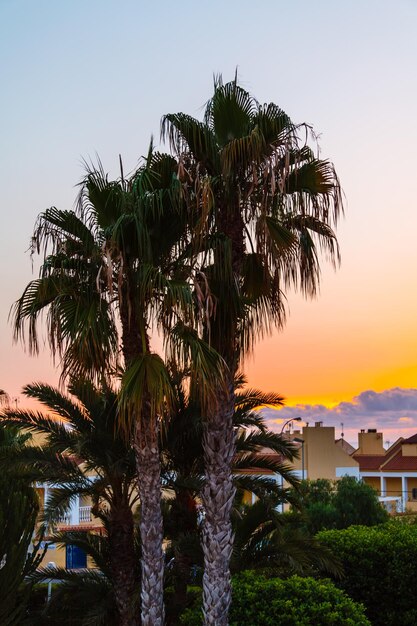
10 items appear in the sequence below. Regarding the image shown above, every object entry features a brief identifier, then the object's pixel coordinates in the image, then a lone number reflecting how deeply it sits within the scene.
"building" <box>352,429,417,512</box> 57.81
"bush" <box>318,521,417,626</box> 16.50
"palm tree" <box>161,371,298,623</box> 16.80
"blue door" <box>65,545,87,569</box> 42.18
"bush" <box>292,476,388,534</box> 32.62
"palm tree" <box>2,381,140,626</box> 16.58
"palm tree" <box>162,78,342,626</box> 12.87
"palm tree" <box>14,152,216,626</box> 12.53
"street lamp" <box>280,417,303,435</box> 43.34
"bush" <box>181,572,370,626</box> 13.04
